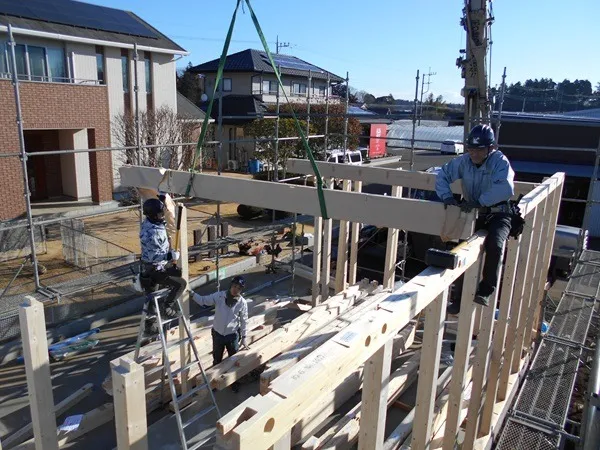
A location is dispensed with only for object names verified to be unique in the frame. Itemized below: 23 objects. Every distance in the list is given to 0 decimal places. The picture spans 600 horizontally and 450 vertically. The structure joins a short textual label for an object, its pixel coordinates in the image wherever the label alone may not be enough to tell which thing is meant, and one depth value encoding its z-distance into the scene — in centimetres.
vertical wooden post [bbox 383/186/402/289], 754
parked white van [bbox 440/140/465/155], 2074
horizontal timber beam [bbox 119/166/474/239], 386
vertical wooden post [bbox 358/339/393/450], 228
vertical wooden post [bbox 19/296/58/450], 279
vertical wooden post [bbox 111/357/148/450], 217
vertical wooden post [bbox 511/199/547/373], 481
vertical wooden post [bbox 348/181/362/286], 795
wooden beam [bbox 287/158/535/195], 634
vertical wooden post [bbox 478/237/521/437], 404
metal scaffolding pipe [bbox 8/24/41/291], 657
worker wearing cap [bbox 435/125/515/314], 315
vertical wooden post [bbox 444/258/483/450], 319
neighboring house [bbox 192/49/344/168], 2611
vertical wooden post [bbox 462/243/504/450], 376
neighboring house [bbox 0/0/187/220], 1384
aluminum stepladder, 397
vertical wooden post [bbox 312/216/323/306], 808
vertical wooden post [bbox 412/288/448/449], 269
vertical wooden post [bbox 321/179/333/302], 788
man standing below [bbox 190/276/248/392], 579
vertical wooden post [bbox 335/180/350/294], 795
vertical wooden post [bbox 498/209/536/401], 427
